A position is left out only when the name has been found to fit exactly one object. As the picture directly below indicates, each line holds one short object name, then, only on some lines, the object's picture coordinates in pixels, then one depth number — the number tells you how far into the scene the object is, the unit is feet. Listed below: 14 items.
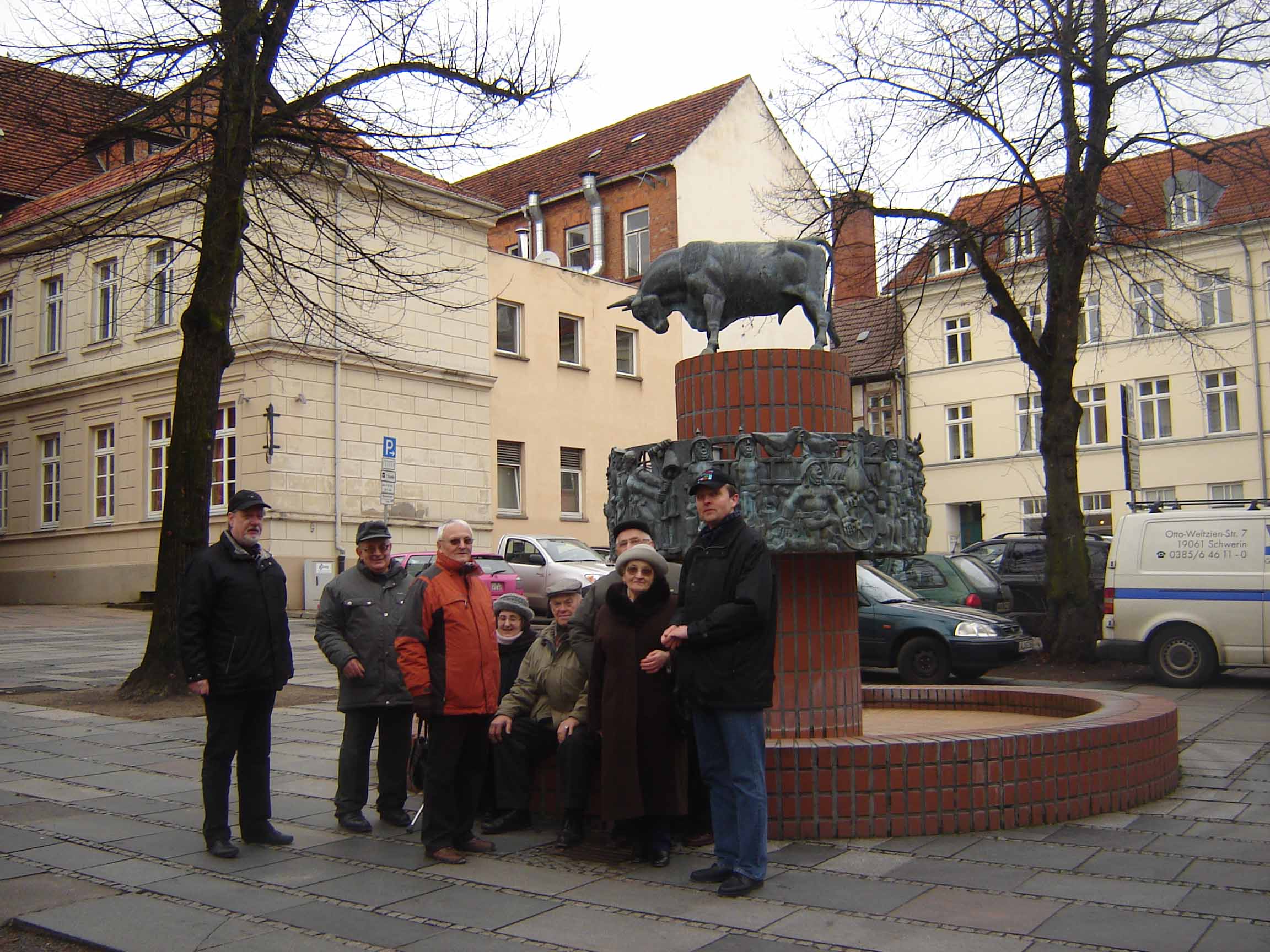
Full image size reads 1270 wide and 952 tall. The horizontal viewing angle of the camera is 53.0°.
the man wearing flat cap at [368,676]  24.31
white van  46.68
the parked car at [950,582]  60.13
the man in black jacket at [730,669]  19.16
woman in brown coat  21.06
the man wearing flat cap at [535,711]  24.02
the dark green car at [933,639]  48.83
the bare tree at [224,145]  43.62
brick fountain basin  22.57
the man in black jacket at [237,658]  22.24
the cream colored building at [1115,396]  115.55
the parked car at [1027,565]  65.77
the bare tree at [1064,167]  51.37
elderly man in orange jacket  21.89
